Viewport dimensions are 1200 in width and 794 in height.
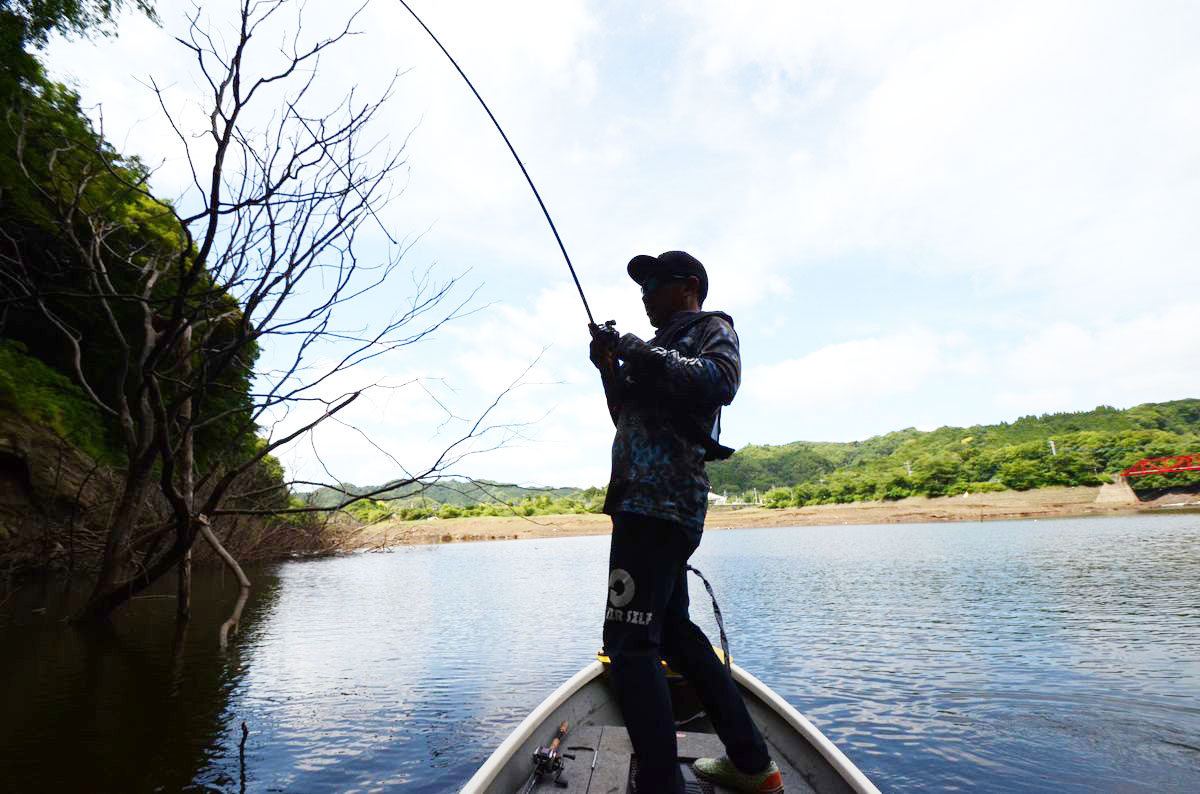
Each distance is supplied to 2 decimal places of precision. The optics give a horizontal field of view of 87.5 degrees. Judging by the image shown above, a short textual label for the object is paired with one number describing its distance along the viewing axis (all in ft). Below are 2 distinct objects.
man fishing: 6.89
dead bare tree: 15.37
